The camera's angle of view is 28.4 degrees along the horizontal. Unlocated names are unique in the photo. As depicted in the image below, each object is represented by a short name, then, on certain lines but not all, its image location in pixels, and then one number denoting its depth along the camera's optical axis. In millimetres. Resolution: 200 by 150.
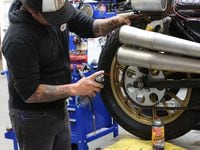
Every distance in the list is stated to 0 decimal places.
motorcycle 2369
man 1581
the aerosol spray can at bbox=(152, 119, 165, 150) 2512
